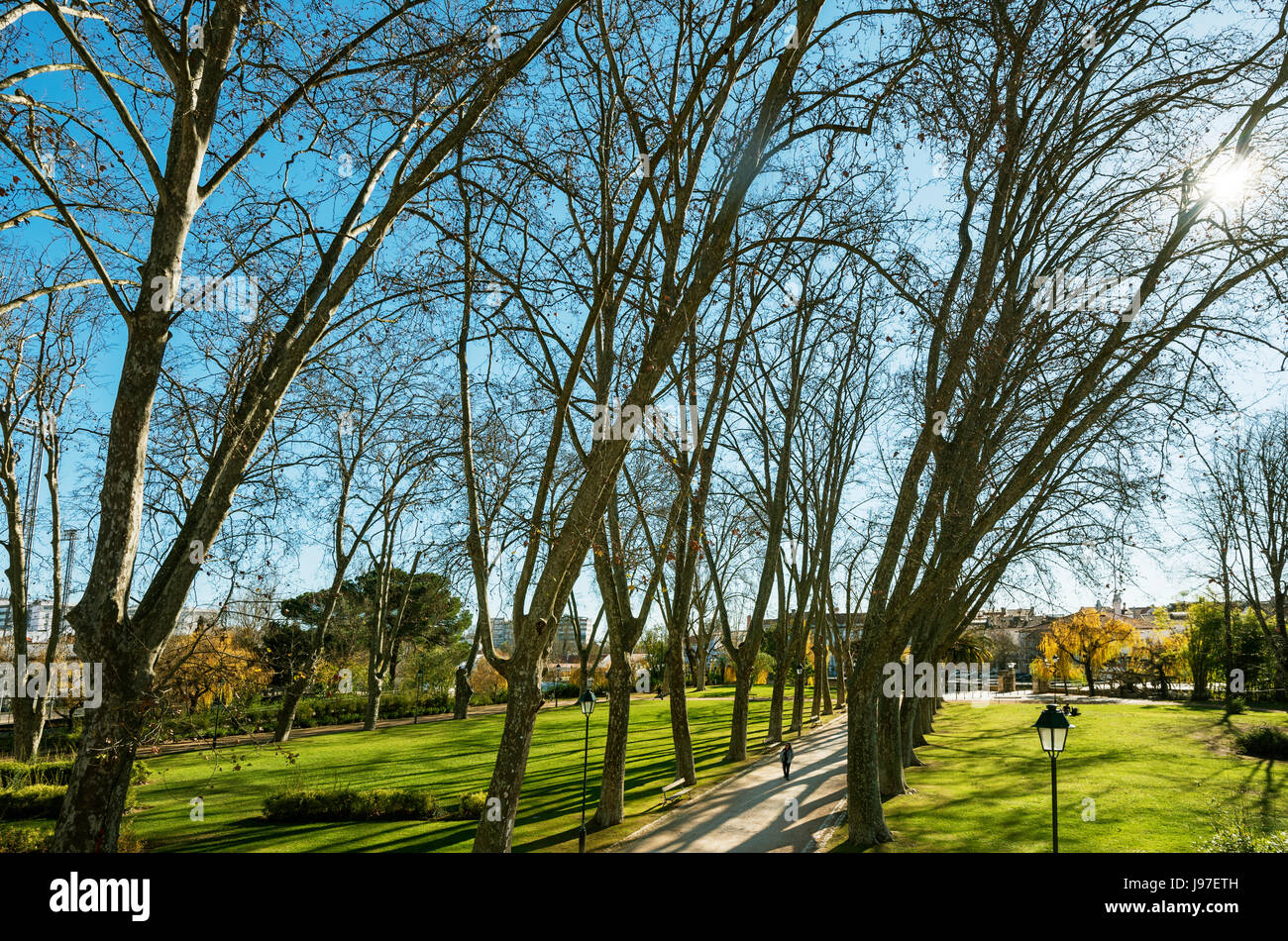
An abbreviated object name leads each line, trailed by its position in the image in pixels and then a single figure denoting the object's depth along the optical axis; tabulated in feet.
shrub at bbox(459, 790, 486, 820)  47.55
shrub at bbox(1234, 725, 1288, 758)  72.54
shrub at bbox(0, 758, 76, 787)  48.42
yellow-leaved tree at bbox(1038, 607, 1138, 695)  167.22
